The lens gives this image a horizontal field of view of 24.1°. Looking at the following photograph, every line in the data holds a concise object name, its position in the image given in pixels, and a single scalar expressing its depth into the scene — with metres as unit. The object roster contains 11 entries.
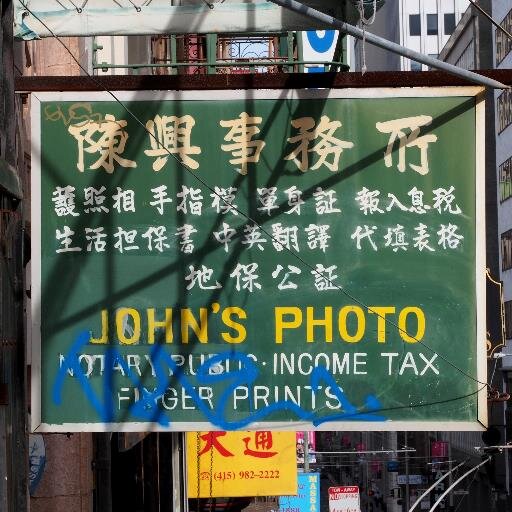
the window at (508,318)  64.82
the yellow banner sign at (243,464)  18.92
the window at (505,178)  64.56
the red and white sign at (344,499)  40.31
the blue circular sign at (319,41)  17.91
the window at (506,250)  64.75
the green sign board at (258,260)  8.41
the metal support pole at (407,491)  71.61
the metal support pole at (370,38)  7.42
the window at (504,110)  63.44
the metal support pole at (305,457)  40.31
